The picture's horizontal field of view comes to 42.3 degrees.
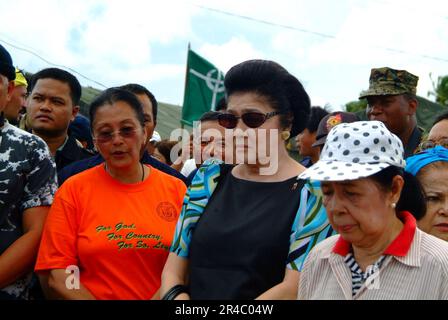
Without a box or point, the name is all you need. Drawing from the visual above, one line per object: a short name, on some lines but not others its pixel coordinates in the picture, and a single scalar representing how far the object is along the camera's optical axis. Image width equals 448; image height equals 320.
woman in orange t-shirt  2.85
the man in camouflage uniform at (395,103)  4.32
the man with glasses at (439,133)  3.71
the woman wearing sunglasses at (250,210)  2.38
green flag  9.41
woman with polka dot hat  1.95
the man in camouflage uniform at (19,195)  2.92
